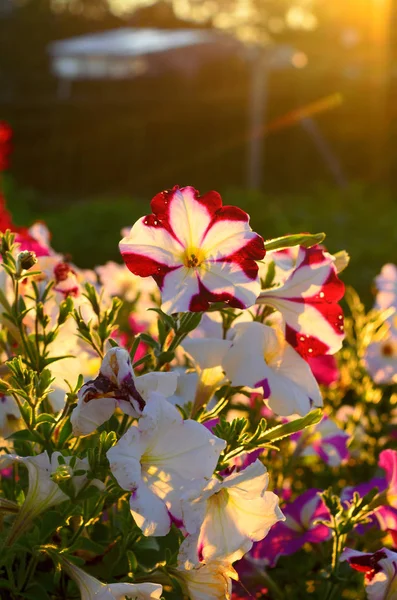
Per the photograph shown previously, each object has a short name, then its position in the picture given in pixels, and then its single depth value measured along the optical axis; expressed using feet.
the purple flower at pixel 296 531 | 3.62
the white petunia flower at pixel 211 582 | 3.20
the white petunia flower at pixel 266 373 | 3.32
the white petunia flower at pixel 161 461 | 3.07
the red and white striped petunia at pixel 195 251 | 3.18
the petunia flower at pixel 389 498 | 3.54
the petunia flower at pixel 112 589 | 3.17
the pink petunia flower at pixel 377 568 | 3.29
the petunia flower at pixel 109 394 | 3.08
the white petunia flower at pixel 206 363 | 3.34
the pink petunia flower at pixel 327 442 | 3.84
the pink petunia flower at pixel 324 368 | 4.25
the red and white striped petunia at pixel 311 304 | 3.38
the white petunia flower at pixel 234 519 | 3.14
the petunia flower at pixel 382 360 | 4.02
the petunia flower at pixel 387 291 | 4.11
